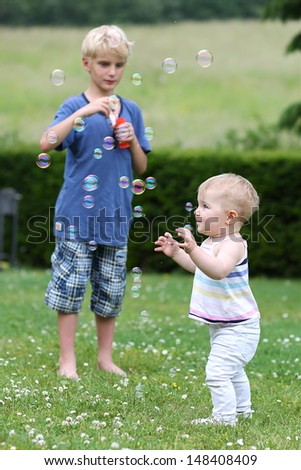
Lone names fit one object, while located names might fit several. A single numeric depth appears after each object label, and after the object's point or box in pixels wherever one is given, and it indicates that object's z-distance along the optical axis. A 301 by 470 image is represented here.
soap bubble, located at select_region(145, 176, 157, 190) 10.70
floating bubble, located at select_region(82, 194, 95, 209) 10.55
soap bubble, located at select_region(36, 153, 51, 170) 11.02
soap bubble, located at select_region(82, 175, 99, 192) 10.41
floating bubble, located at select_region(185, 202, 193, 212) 9.37
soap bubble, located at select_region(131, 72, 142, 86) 11.10
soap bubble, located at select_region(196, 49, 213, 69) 11.16
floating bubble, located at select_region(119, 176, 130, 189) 10.73
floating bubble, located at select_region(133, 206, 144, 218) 10.36
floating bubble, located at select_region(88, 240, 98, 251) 10.66
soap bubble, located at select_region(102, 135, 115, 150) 10.57
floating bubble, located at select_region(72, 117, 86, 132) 10.30
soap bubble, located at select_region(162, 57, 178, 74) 11.12
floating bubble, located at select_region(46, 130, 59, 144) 10.38
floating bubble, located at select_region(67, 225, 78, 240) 10.70
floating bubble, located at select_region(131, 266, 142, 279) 9.95
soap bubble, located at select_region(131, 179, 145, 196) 10.85
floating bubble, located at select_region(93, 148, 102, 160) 10.56
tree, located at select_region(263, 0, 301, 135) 24.47
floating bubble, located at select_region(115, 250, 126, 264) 10.97
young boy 10.56
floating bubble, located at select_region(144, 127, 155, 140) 11.23
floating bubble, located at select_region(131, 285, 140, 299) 10.00
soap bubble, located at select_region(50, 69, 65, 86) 11.35
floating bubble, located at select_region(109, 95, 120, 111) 10.50
